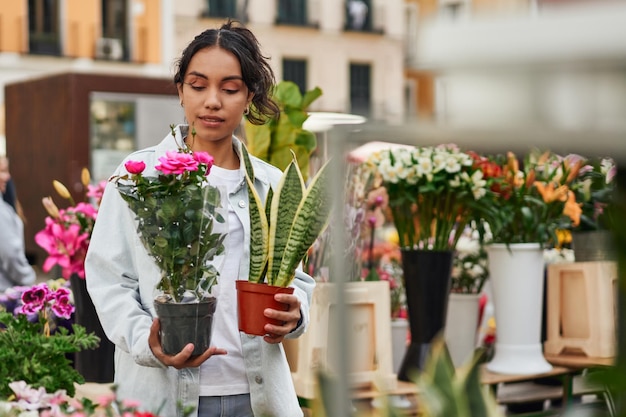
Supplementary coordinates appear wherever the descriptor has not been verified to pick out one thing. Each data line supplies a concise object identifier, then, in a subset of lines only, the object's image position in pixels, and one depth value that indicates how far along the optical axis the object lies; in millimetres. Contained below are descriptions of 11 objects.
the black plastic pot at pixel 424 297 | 3387
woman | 1819
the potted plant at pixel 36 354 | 1863
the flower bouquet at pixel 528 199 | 3604
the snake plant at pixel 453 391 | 1072
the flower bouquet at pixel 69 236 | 3150
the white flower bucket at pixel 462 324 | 3729
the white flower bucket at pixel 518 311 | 3584
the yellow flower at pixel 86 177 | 3504
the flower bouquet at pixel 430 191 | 3514
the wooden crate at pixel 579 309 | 3662
